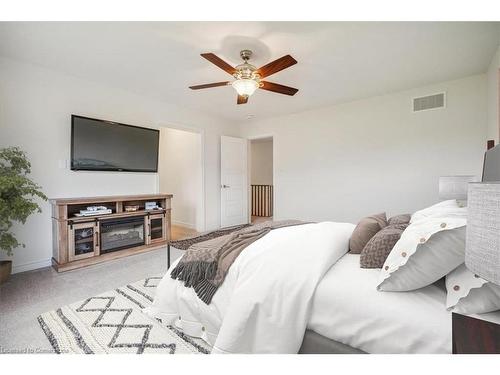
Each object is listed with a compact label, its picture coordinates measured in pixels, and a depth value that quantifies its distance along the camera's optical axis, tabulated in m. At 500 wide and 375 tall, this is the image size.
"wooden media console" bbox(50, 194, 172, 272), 2.74
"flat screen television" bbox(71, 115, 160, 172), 3.12
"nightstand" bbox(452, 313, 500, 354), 0.65
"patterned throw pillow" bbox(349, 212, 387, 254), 1.56
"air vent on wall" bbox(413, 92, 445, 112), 3.36
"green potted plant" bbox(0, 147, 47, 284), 2.19
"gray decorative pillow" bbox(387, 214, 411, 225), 1.82
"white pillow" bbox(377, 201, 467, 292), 0.90
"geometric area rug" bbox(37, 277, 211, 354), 1.45
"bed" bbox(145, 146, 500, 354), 0.91
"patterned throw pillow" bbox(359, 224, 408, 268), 1.25
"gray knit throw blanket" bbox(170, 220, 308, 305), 1.40
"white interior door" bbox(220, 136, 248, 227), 5.17
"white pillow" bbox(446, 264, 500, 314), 0.85
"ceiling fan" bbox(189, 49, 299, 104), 2.10
